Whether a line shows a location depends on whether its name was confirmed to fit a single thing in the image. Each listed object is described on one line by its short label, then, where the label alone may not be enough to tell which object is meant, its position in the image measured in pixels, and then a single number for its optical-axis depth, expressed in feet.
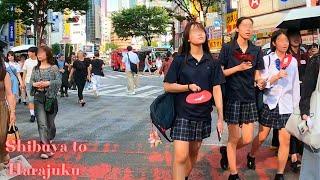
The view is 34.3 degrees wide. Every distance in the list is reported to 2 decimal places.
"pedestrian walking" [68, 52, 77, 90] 66.85
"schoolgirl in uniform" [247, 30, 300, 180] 18.75
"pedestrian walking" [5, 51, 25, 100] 42.02
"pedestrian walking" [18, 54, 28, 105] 50.24
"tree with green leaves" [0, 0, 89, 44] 105.81
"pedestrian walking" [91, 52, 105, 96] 62.28
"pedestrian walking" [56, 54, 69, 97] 62.64
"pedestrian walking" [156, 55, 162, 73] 151.31
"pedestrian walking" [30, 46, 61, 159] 23.63
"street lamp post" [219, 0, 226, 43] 127.99
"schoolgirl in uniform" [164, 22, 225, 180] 15.60
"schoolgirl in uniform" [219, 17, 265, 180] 18.24
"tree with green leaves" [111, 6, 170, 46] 226.79
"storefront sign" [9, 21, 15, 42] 153.00
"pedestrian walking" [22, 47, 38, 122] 36.68
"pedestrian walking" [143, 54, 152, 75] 153.97
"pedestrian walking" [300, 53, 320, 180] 13.58
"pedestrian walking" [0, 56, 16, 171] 17.43
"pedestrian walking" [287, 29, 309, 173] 20.98
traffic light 109.64
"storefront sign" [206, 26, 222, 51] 103.01
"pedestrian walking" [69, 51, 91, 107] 51.31
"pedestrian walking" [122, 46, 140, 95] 63.90
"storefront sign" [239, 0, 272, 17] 101.35
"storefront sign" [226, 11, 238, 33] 117.86
